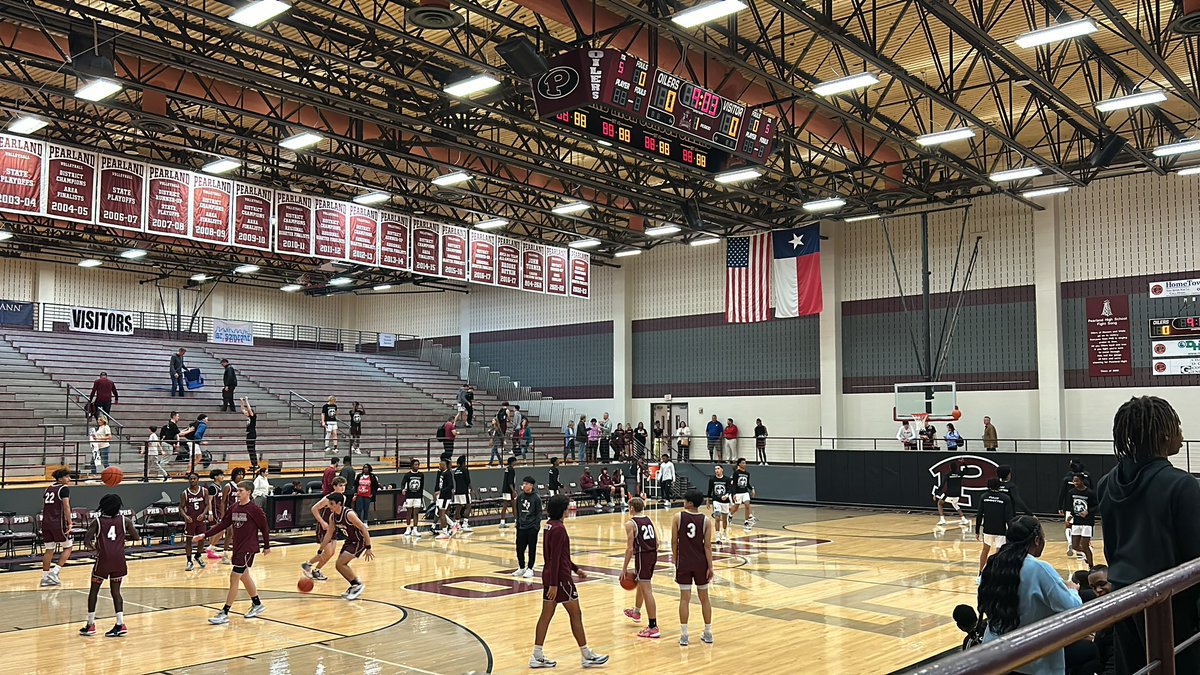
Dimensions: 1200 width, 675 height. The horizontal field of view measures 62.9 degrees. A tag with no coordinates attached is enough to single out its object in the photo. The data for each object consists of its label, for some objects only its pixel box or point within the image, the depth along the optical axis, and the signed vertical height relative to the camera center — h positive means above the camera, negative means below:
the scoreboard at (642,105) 12.90 +4.16
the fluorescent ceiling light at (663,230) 28.76 +5.17
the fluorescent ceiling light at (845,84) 16.41 +5.43
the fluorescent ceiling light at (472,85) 16.72 +5.52
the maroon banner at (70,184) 18.02 +4.13
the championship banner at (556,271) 27.69 +3.79
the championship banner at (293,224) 21.83 +4.06
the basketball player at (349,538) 14.09 -1.94
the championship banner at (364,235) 23.12 +4.03
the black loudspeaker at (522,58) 15.56 +5.55
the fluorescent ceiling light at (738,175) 21.33 +5.10
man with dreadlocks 3.35 -0.36
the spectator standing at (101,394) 24.83 +0.30
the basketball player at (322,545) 14.72 -2.15
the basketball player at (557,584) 9.87 -1.81
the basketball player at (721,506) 22.61 -2.37
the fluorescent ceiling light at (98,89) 16.16 +5.28
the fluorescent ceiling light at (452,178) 23.29 +5.41
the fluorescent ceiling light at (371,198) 24.38 +5.19
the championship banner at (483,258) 25.81 +3.88
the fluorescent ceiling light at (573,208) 26.59 +5.39
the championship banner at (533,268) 27.05 +3.79
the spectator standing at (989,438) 28.53 -1.01
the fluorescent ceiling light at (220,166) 21.97 +5.45
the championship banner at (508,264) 26.39 +3.81
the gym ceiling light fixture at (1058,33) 14.45 +5.51
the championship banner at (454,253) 25.14 +3.92
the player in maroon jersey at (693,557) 11.02 -1.73
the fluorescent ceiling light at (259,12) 13.22 +5.39
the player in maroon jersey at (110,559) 11.61 -1.82
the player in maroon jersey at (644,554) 11.61 -1.77
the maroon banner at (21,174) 17.47 +4.16
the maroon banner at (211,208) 20.23 +4.12
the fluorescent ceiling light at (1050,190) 25.14 +5.50
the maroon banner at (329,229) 22.42 +4.05
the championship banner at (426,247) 24.55 +3.99
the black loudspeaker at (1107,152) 22.55 +5.90
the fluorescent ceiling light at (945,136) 19.64 +5.45
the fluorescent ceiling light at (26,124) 18.53 +5.37
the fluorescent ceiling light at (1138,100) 17.42 +5.44
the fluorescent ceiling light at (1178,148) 20.66 +5.42
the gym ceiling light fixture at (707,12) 13.39 +5.51
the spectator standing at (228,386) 29.72 +0.60
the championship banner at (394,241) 23.80 +4.00
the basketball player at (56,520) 16.05 -1.87
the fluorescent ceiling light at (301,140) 19.94 +5.43
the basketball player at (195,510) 18.34 -1.96
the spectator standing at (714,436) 35.62 -1.16
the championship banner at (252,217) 21.06 +4.10
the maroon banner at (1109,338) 28.02 +1.87
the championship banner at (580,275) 28.47 +3.77
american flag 29.64 +3.80
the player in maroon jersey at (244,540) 12.45 -1.71
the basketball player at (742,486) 22.73 -1.92
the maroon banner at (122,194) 18.81 +4.12
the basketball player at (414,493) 22.55 -2.03
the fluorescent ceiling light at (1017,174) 22.50 +5.28
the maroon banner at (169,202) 19.50 +4.08
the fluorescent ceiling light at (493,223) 27.91 +5.24
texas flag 28.39 +3.92
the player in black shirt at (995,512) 14.14 -1.58
